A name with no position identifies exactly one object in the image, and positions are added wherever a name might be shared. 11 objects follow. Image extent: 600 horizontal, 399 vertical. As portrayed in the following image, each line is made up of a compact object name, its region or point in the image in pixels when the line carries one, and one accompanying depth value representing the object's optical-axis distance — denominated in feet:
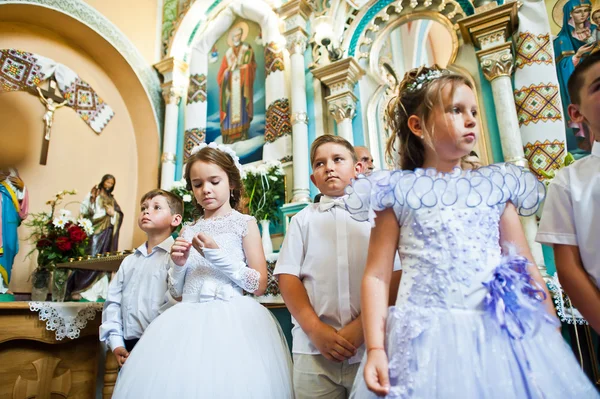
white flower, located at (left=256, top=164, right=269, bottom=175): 10.96
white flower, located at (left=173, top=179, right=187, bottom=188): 11.78
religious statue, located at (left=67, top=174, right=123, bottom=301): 12.01
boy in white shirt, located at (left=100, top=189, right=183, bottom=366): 6.01
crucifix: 13.43
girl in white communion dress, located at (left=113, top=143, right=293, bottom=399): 4.04
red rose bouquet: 8.99
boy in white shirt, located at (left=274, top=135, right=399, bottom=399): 3.86
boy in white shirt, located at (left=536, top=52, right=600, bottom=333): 3.31
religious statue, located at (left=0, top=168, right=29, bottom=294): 10.99
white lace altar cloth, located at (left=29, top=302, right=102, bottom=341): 7.09
